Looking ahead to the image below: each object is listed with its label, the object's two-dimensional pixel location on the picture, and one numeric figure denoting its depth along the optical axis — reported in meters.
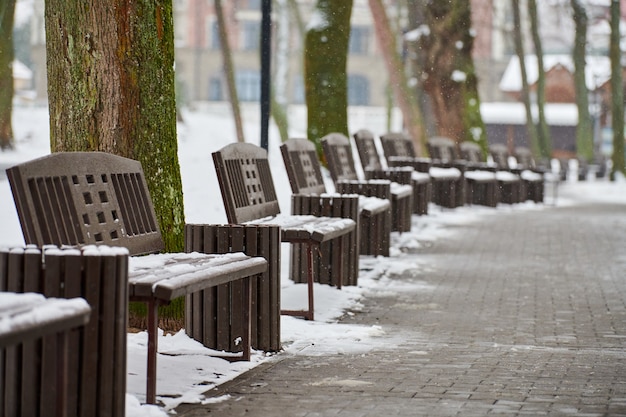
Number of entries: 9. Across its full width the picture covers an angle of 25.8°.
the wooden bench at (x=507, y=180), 26.53
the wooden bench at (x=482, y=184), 25.22
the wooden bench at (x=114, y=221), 6.09
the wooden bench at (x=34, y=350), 4.62
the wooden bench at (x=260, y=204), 8.92
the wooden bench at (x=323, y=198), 11.26
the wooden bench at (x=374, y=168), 15.80
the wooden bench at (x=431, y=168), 20.48
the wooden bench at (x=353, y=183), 13.72
